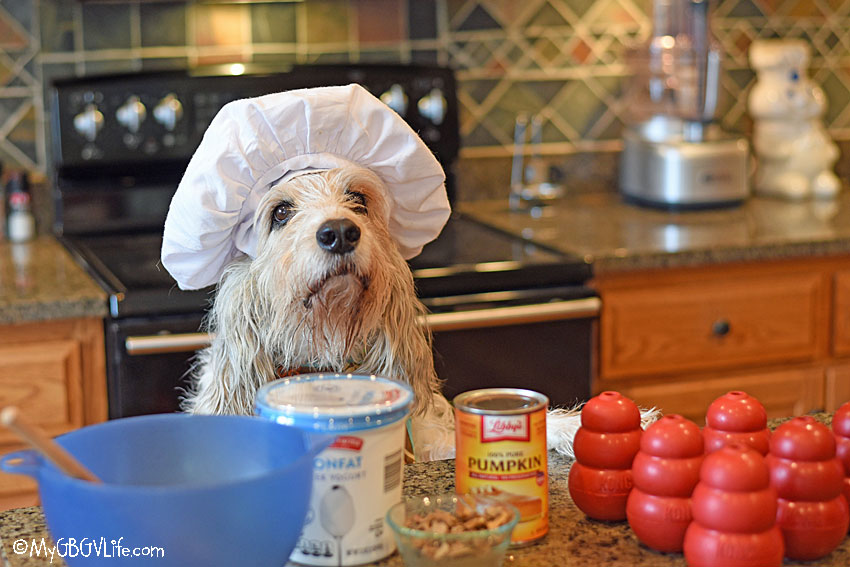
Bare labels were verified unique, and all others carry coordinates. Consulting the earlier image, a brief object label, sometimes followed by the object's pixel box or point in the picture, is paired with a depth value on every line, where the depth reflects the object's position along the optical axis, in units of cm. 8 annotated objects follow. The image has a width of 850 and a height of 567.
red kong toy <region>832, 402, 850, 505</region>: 89
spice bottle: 232
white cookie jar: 278
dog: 121
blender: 252
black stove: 181
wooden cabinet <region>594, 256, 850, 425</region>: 213
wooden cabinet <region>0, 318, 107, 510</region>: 181
